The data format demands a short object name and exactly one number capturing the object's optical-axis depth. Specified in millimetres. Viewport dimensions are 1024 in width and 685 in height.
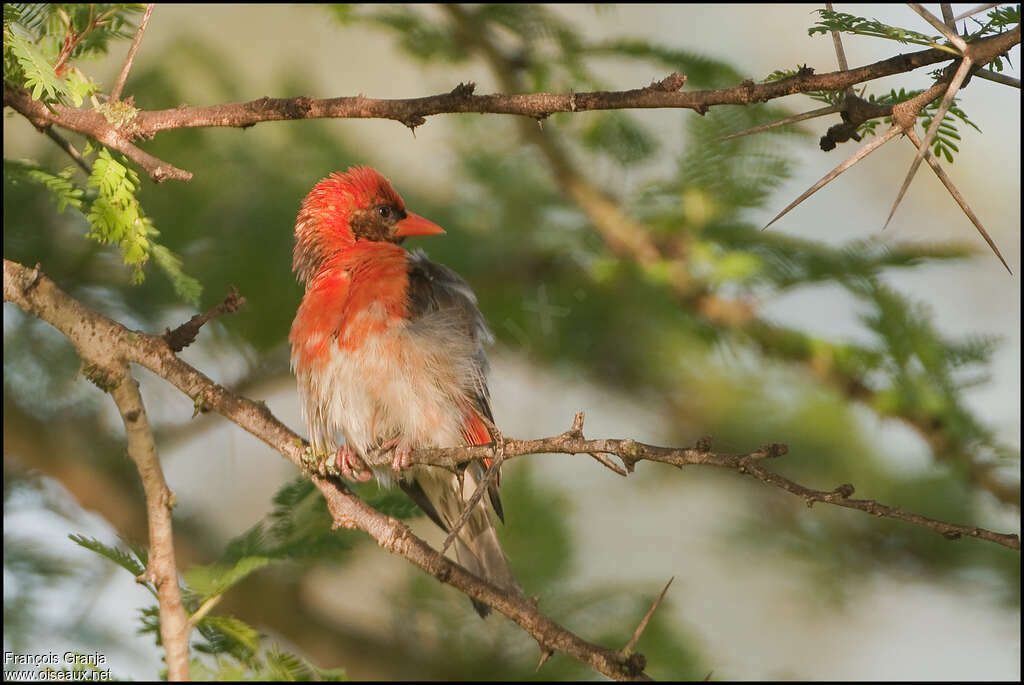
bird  7926
